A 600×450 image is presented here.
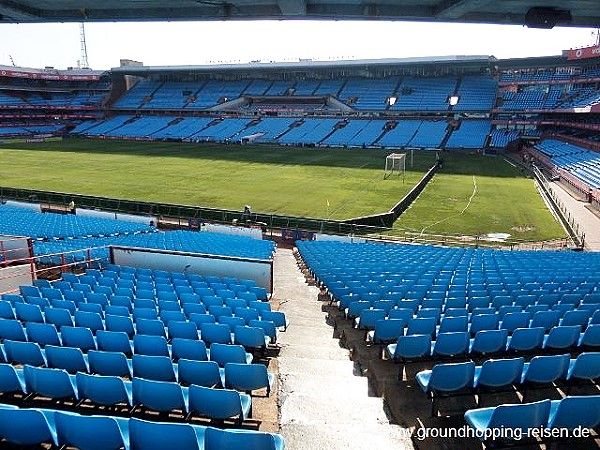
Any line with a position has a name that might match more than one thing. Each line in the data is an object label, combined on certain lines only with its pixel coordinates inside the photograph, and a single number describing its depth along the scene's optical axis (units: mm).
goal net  40653
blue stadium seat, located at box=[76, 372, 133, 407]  5145
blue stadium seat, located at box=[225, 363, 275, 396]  5668
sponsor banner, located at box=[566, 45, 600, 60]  49341
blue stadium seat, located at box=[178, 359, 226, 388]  5715
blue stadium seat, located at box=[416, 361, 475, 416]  5336
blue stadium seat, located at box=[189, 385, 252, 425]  4996
